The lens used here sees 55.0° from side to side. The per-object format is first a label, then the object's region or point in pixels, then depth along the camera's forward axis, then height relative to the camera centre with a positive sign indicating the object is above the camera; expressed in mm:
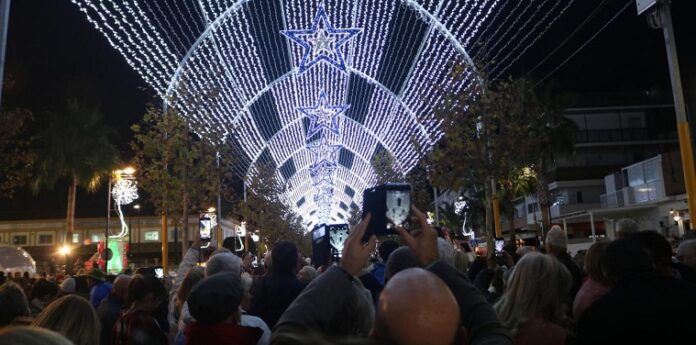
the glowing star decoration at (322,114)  37938 +9002
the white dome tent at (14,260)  29227 +946
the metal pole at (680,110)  15666 +3455
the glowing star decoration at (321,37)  25766 +8994
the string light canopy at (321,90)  25047 +11126
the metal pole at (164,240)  25266 +1355
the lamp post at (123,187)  35281 +5044
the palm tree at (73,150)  35594 +6922
